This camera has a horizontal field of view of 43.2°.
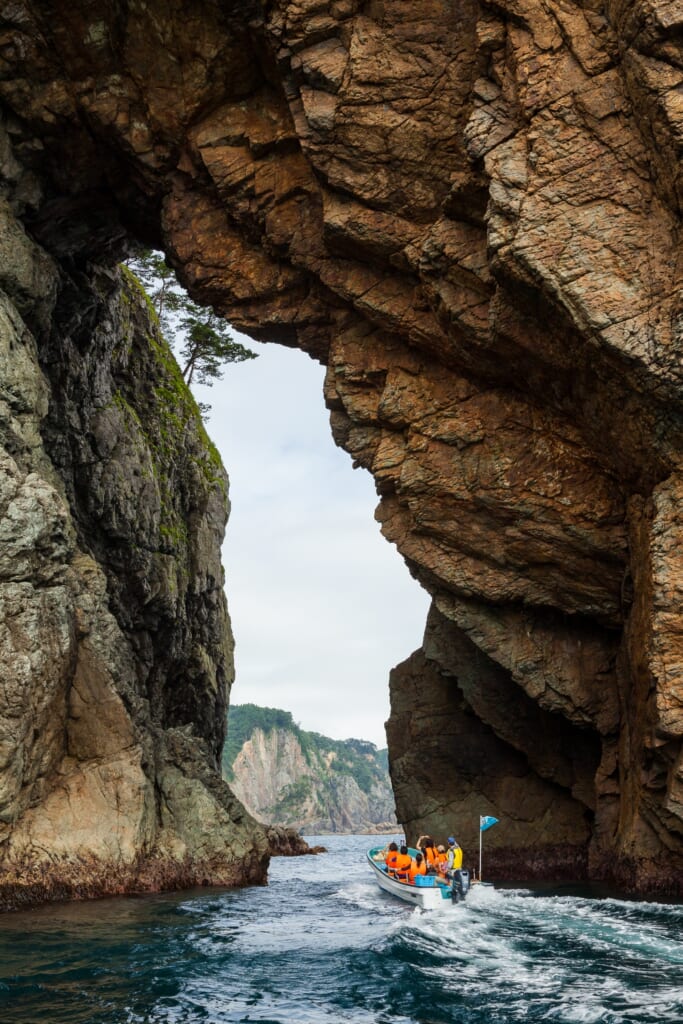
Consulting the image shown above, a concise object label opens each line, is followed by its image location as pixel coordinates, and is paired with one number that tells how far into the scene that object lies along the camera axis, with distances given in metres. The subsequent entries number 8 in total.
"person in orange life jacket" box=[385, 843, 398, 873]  26.30
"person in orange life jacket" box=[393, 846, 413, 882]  25.48
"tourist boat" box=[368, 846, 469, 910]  22.73
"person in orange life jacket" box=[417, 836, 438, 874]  25.14
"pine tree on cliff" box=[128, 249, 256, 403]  49.38
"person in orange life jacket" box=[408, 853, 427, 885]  24.61
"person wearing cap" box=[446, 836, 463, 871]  24.25
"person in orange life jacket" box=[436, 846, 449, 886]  23.59
